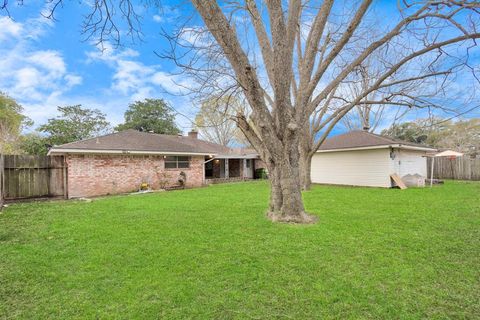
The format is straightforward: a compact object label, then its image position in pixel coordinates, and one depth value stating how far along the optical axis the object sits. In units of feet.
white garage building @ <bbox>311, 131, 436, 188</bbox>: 44.19
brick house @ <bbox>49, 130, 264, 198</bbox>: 37.86
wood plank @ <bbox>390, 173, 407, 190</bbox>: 42.18
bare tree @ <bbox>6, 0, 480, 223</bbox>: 15.94
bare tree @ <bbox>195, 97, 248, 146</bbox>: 98.65
